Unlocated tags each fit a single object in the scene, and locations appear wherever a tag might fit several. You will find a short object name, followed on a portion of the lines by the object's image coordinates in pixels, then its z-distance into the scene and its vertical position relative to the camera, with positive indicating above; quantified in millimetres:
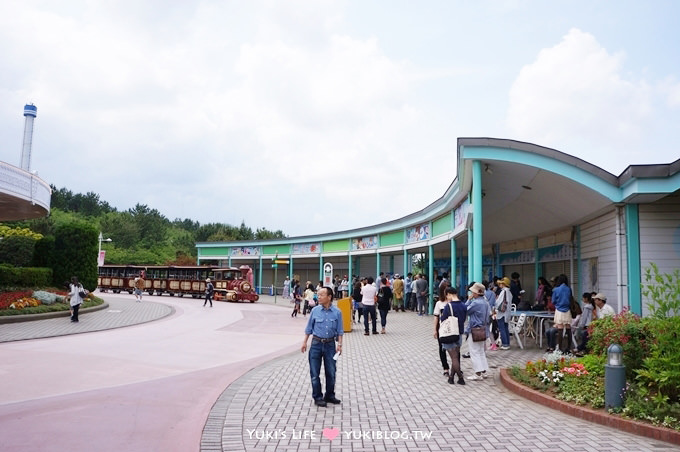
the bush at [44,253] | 24219 +989
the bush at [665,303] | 6090 -164
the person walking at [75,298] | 17172 -680
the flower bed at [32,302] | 17281 -901
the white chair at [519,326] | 11837 -885
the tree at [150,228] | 76125 +7140
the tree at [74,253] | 23984 +996
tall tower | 24453 +6218
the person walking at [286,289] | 38406 -631
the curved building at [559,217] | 11547 +1870
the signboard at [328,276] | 19969 +175
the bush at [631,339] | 6684 -633
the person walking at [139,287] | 29414 -512
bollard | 6176 -1008
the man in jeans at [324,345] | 6898 -803
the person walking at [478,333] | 8602 -752
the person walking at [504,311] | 11445 -548
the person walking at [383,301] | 15320 -525
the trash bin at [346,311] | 15891 -848
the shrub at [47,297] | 19469 -769
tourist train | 33438 -129
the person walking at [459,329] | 8305 -677
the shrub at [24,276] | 20891 -52
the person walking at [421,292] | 21906 -349
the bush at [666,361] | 5836 -789
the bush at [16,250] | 39094 +1782
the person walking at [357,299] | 16688 -517
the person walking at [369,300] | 15078 -512
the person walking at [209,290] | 27125 -576
